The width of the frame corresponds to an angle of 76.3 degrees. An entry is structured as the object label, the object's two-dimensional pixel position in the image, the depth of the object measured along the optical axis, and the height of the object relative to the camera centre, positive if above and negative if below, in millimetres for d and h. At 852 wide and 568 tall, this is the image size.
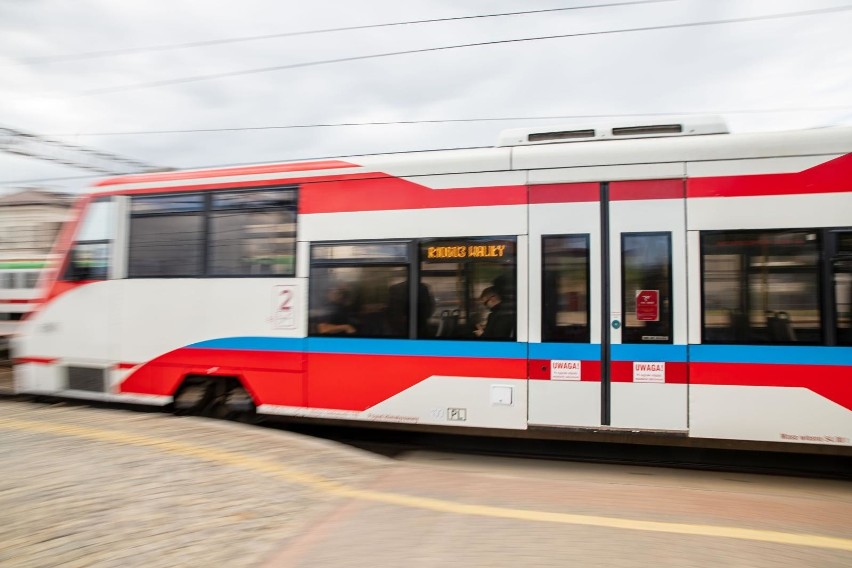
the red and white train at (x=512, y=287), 4809 +232
